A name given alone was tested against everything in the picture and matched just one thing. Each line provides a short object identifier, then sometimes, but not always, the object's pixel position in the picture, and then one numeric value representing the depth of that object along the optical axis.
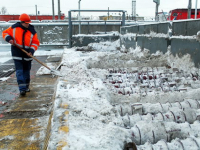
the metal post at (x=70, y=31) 10.42
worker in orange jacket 4.20
